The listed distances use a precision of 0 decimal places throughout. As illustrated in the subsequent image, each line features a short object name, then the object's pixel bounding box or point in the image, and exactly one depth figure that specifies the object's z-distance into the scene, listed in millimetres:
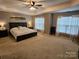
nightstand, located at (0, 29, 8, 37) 4144
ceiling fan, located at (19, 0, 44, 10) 2862
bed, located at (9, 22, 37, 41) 3306
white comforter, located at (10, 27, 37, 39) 3355
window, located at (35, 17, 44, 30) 6080
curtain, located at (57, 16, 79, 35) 3918
